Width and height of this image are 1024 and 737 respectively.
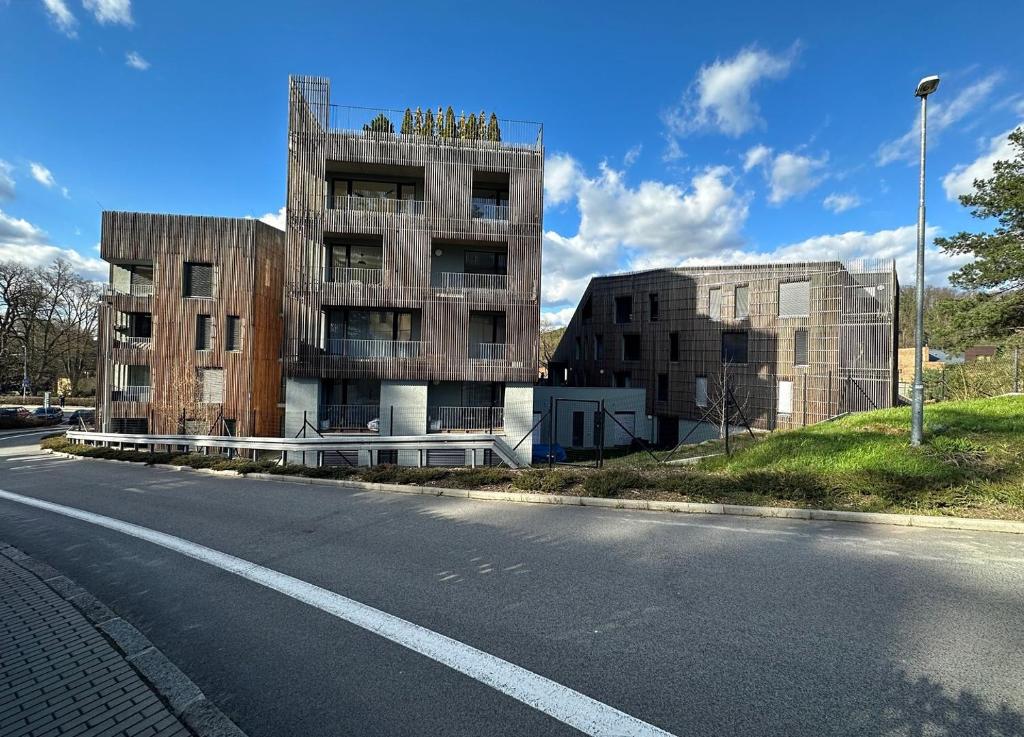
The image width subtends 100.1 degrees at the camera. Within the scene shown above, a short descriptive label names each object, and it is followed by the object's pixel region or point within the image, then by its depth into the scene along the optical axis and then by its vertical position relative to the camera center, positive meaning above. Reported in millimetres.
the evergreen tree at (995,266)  16297 +5016
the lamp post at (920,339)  8500 +1125
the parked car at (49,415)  32594 -3855
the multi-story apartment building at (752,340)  21172 +2732
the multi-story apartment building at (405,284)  17891 +3992
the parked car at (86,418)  30656 -3803
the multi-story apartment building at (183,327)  22188 +2302
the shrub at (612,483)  7949 -1889
